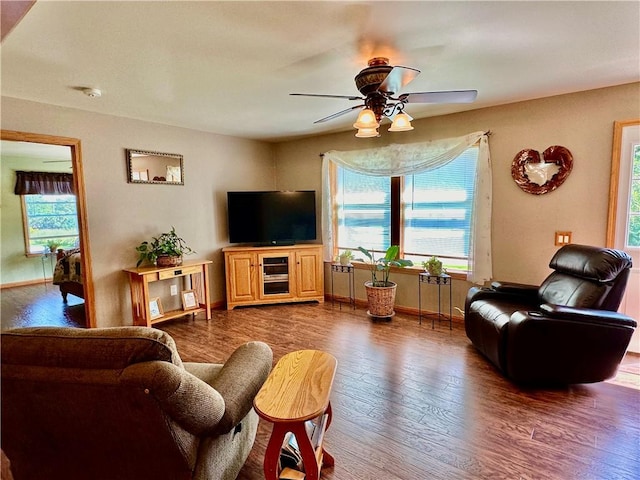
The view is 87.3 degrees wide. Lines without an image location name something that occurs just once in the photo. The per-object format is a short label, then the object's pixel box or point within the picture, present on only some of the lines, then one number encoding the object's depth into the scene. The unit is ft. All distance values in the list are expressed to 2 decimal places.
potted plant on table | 12.88
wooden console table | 12.16
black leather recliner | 7.89
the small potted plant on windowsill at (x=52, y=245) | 22.59
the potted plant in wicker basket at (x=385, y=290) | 13.34
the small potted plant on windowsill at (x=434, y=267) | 12.73
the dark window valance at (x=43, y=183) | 21.70
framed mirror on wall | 12.82
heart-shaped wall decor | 10.77
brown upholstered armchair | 3.68
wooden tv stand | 15.37
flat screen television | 15.79
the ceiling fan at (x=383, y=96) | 6.92
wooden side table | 4.61
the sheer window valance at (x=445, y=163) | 12.17
